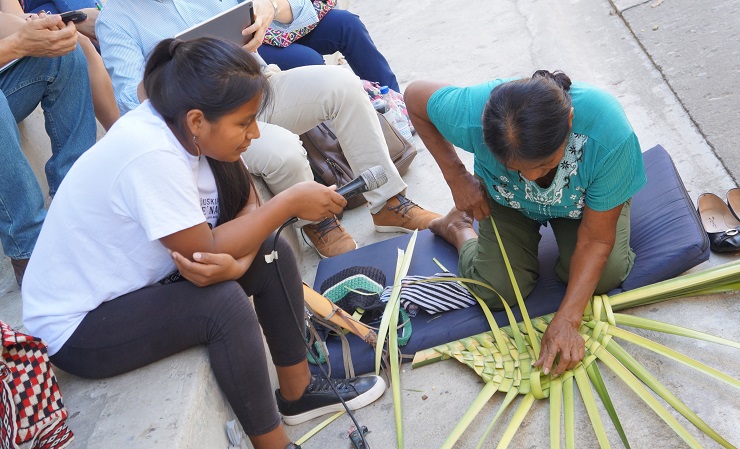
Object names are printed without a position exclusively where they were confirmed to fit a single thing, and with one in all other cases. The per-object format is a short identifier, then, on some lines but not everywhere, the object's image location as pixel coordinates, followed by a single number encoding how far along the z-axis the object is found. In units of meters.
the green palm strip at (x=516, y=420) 2.17
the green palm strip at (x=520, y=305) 2.46
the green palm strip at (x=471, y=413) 2.19
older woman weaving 2.17
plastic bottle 4.12
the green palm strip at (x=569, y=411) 2.07
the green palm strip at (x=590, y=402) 2.06
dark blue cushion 2.58
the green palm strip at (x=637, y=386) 2.01
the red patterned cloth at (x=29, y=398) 1.79
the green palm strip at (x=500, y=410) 2.15
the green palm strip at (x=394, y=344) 2.19
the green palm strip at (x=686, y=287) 2.44
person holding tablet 3.22
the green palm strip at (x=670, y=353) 2.13
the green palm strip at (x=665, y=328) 2.22
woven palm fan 2.13
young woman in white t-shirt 1.93
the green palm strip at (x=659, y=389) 1.98
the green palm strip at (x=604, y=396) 2.03
